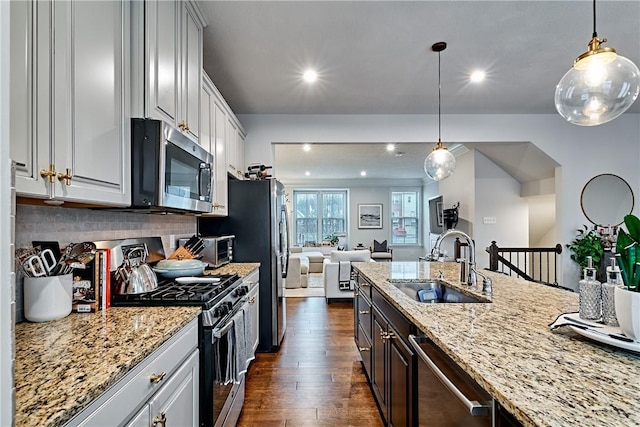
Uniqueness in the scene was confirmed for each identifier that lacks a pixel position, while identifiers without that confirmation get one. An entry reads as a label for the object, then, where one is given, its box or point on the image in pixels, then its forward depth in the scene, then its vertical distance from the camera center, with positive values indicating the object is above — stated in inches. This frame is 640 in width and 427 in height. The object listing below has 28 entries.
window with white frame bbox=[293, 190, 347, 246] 423.8 +6.8
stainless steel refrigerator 137.6 -4.4
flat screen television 299.4 +2.8
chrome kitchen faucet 84.2 -10.3
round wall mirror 175.2 +10.3
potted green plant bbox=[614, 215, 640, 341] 37.5 -7.4
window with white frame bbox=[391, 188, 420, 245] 420.5 +3.9
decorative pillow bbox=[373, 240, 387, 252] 372.2 -28.5
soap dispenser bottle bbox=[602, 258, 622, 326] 44.2 -9.9
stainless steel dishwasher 35.1 -20.2
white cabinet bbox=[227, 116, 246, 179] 136.6 +30.0
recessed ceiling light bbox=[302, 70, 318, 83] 126.0 +52.7
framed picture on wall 418.3 +7.6
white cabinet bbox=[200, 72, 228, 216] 102.4 +26.8
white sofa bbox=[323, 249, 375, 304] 219.5 -37.9
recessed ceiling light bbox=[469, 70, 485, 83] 127.7 +53.1
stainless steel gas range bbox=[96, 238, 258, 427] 64.2 -22.3
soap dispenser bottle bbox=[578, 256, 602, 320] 46.5 -10.7
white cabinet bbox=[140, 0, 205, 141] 64.7 +33.2
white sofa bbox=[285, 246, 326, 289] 267.7 -40.7
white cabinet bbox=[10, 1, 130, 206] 40.4 +16.3
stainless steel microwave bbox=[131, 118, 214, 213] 64.3 +10.6
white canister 51.4 -11.4
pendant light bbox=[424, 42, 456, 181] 123.3 +20.0
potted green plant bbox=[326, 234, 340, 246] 401.7 -22.5
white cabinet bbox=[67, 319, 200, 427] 34.7 -20.9
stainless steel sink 91.1 -18.7
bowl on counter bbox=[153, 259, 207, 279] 88.4 -12.2
